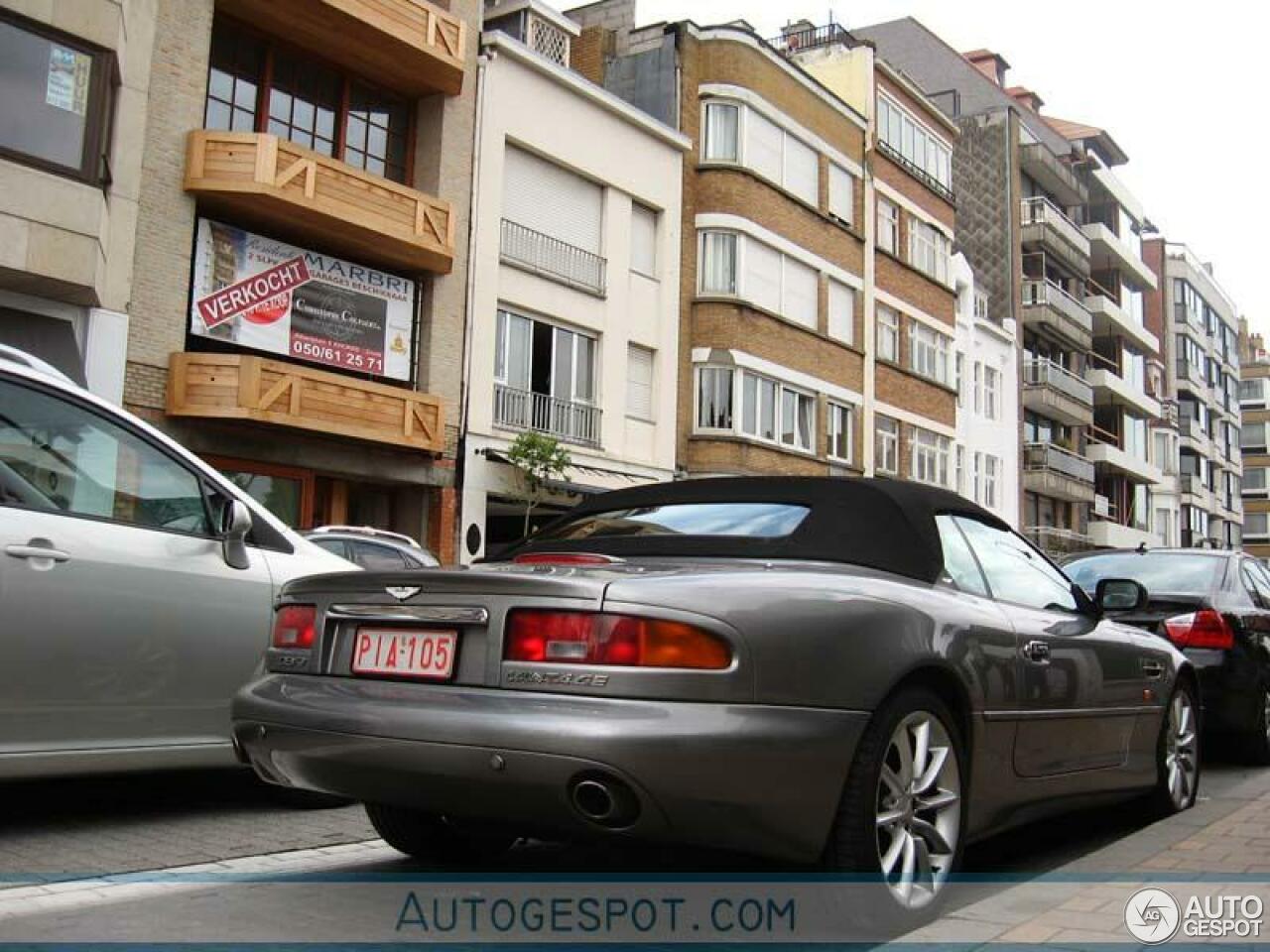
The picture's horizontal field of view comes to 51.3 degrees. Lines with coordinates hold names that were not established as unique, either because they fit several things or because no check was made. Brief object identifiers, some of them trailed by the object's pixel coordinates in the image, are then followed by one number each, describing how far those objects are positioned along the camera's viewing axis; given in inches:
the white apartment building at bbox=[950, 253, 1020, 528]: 1603.1
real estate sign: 757.9
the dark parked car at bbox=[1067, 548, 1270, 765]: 311.4
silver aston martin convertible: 130.0
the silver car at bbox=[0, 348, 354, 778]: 185.0
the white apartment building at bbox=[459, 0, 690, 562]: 913.5
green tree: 864.9
